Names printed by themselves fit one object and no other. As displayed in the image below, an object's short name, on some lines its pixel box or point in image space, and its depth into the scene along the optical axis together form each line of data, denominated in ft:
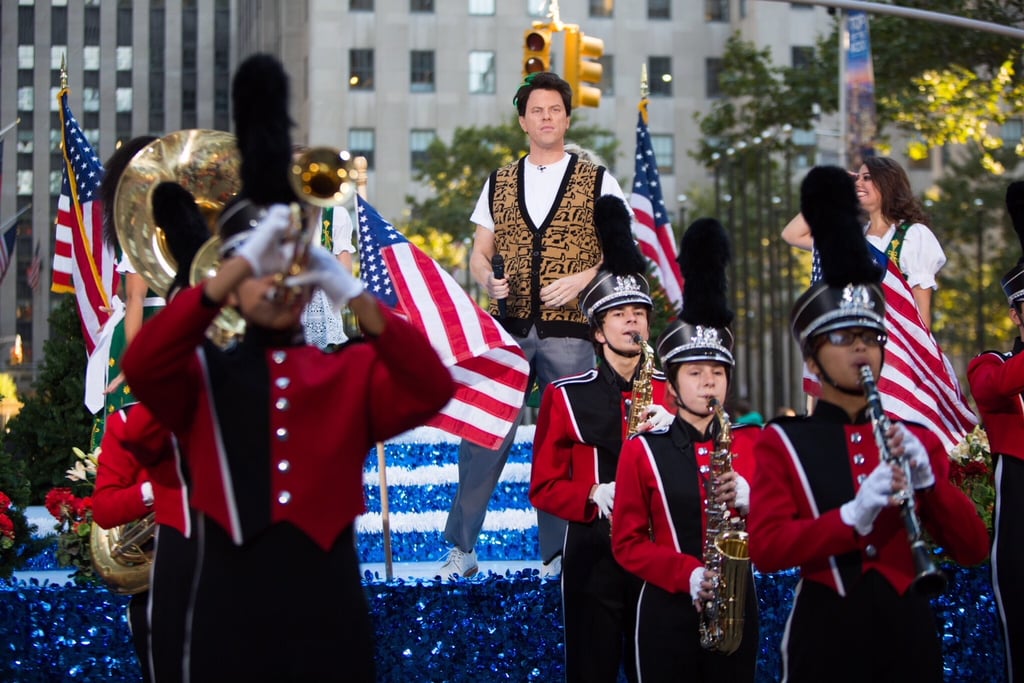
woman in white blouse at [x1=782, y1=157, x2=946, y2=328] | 49.37
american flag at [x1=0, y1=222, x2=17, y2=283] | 95.44
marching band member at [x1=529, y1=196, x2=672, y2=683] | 36.77
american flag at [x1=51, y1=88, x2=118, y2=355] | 63.89
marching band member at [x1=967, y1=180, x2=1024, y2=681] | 37.81
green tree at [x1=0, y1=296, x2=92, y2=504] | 63.72
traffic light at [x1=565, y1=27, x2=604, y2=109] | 97.79
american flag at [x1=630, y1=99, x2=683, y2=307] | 77.75
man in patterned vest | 47.11
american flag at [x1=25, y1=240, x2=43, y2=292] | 120.90
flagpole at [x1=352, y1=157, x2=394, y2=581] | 48.24
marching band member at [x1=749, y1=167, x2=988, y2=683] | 26.75
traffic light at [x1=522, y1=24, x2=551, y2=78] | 83.53
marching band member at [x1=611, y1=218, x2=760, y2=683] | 32.34
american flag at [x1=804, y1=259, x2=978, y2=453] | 47.46
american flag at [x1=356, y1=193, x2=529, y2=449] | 46.59
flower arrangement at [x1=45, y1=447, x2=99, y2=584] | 46.42
